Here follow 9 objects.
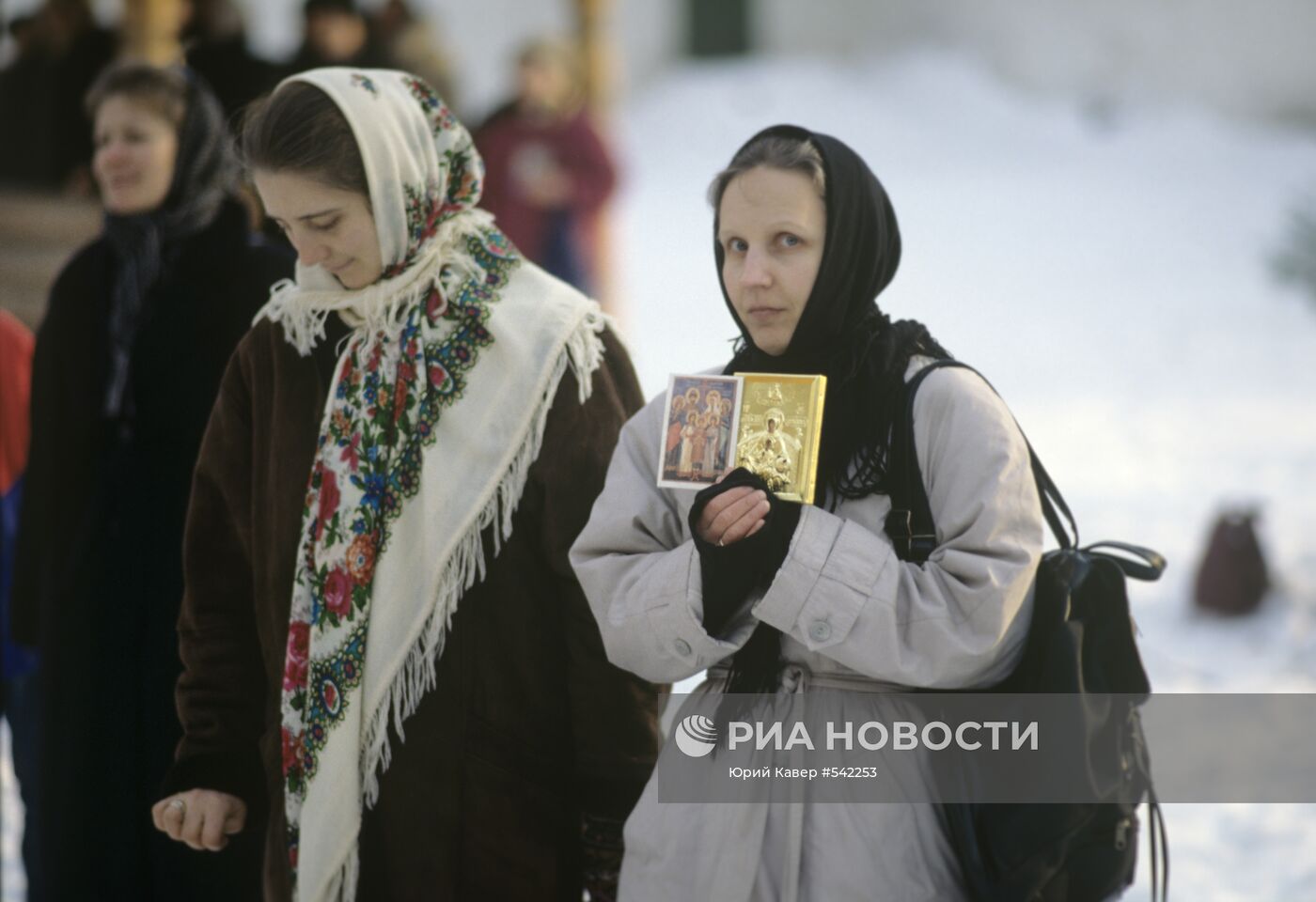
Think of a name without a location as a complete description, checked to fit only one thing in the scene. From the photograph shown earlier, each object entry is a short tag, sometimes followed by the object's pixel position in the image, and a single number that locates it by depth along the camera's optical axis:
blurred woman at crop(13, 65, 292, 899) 5.70
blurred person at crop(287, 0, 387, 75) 13.47
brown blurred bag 12.20
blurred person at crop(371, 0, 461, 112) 13.92
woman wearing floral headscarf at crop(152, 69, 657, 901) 4.25
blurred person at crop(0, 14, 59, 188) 17.03
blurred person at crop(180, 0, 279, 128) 13.32
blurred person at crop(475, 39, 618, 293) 14.16
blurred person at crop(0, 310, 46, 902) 6.70
